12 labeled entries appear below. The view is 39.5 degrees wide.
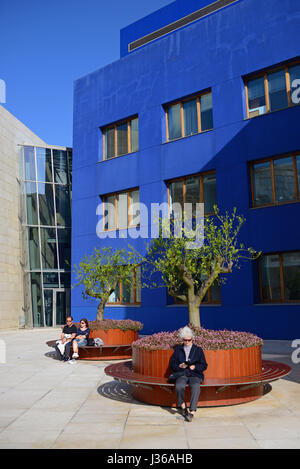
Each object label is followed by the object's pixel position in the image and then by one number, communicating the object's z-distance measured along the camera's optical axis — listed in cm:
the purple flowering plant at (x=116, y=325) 1298
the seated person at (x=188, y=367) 645
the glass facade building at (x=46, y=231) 2683
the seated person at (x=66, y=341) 1224
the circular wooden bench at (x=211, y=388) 668
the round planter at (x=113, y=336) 1289
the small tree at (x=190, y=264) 908
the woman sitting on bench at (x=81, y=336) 1206
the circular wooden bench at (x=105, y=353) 1262
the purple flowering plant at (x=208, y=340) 721
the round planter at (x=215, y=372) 702
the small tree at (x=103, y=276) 1548
